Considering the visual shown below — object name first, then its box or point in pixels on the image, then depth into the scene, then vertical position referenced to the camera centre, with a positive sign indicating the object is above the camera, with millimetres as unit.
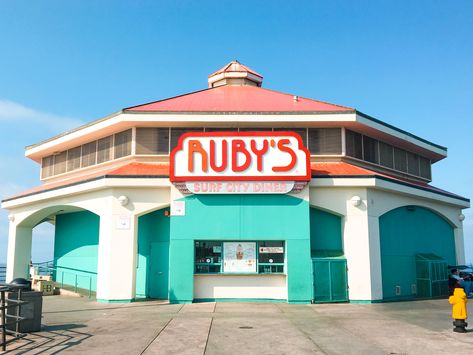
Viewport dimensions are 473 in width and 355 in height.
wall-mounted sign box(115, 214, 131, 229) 18609 +1226
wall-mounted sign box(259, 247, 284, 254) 18578 +82
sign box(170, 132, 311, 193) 18141 +3463
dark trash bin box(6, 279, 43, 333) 12055 -1484
